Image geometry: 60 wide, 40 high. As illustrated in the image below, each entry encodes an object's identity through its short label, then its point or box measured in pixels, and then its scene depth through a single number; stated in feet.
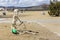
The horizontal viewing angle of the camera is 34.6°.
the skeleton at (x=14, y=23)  18.02
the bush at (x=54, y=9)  44.60
